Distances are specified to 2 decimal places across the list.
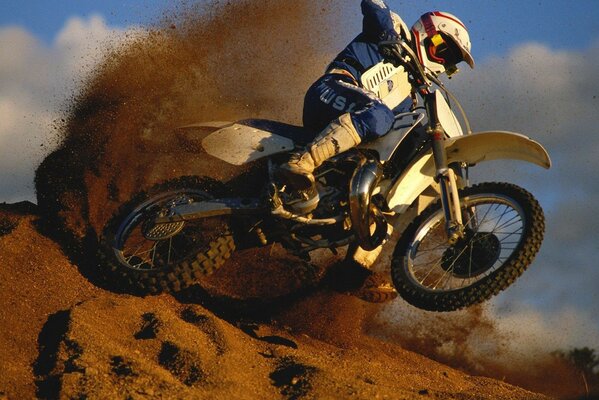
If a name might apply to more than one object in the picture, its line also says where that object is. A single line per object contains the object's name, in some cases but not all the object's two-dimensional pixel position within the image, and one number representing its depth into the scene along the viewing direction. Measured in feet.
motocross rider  47.47
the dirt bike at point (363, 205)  46.11
